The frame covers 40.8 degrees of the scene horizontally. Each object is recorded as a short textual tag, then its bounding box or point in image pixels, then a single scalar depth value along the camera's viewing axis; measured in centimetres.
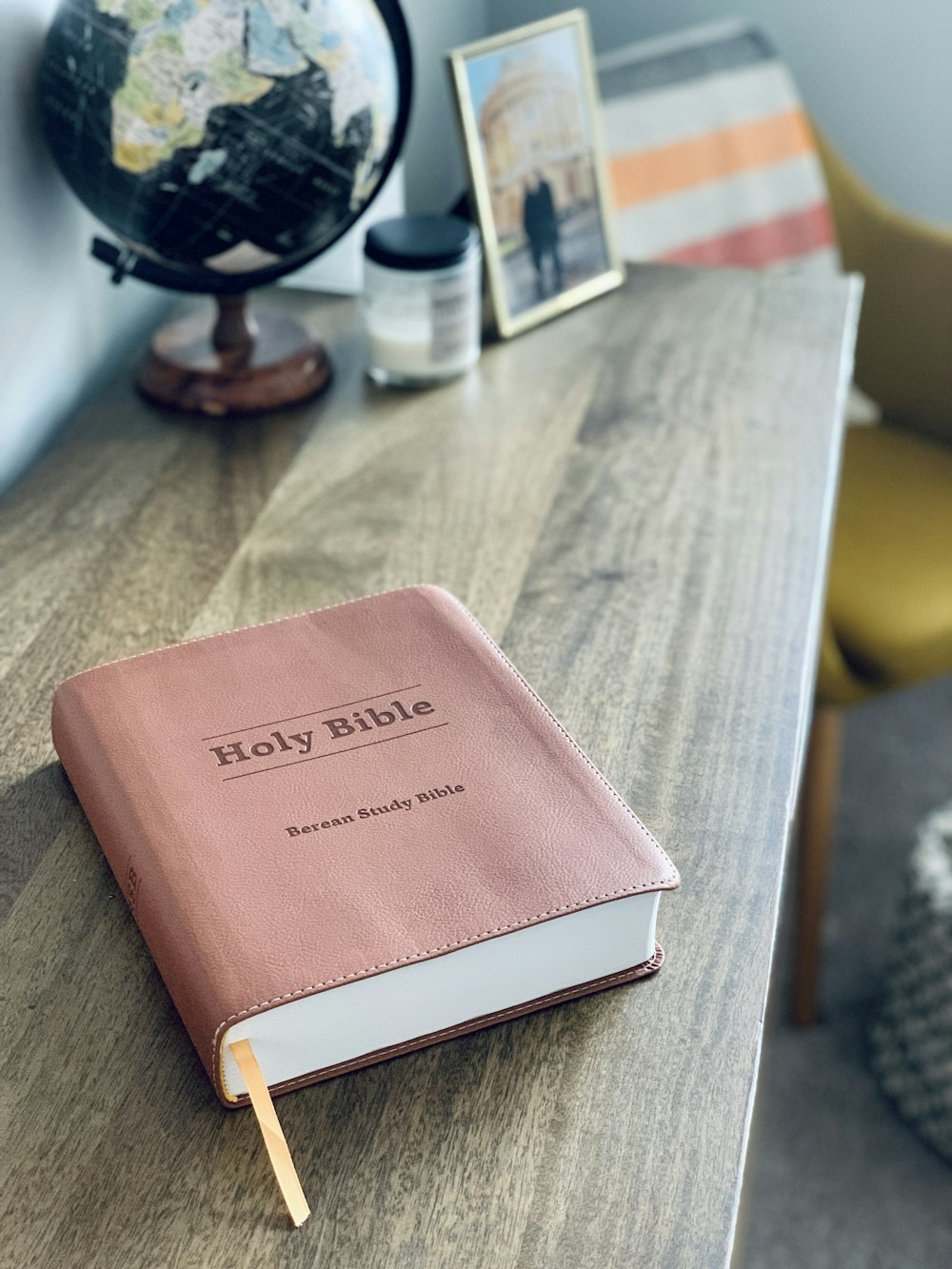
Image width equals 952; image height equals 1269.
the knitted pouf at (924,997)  125
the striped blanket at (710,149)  149
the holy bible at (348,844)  47
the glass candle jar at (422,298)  90
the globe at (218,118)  74
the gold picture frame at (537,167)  97
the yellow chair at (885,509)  123
